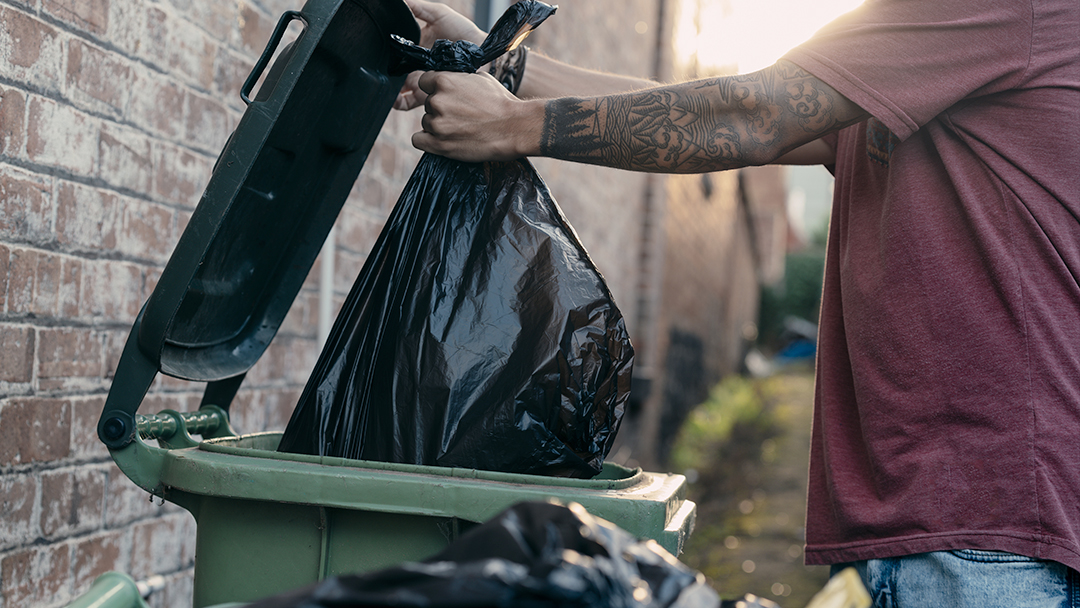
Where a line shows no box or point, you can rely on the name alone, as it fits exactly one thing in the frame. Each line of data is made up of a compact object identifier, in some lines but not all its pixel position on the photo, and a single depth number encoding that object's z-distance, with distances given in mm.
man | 1353
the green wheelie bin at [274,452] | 1195
